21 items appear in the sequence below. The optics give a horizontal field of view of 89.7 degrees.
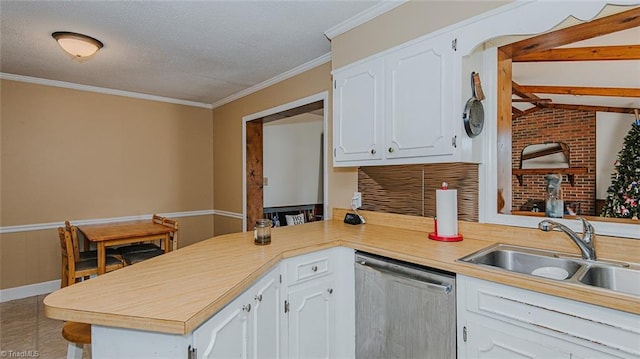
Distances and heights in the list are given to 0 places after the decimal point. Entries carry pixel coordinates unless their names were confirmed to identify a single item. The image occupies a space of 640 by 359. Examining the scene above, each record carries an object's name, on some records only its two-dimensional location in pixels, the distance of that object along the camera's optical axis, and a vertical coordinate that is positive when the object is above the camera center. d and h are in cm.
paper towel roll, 187 -20
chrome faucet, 144 -27
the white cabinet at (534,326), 106 -54
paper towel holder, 186 -35
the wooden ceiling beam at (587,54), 197 +78
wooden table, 300 -56
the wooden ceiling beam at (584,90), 232 +74
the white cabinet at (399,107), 180 +45
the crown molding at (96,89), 349 +109
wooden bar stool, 137 -68
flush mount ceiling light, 246 +104
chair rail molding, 349 -53
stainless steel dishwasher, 148 -67
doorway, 415 +14
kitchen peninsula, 100 -40
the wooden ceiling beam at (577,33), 150 +74
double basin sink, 132 -40
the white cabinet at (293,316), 122 -66
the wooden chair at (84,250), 297 -76
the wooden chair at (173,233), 325 -56
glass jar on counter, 184 -32
